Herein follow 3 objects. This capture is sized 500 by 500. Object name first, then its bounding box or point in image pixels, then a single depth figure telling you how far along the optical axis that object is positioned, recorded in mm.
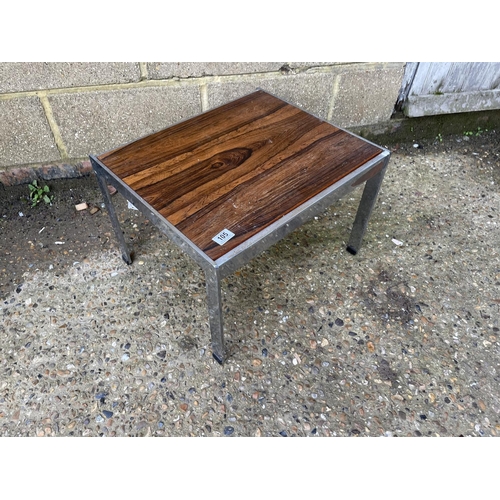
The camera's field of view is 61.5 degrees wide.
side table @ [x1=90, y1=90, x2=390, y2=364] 1326
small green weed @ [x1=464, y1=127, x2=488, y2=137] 2811
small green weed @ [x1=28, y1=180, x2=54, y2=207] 2311
